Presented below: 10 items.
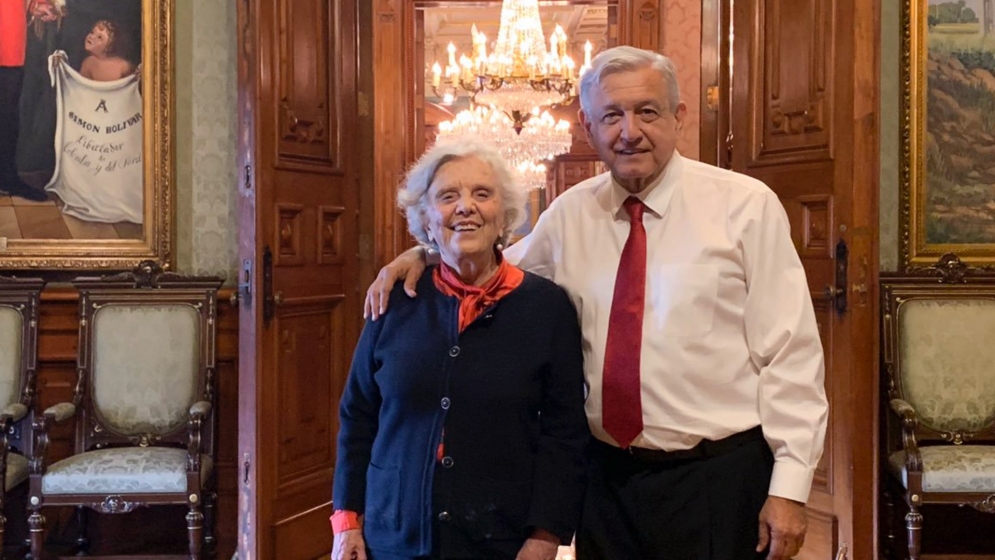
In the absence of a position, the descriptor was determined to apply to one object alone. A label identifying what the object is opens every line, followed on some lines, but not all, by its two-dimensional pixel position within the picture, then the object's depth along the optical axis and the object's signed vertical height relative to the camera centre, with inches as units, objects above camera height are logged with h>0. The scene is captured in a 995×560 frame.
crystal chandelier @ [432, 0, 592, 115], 222.8 +54.1
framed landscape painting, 148.1 +26.9
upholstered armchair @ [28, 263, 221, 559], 141.3 -14.9
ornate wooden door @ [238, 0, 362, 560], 118.6 +2.2
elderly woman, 64.8 -9.9
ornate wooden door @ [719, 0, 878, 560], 113.4 +12.8
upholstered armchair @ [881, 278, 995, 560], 140.5 -13.8
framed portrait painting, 149.3 +24.2
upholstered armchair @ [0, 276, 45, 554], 140.4 -11.4
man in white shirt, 66.0 -6.5
